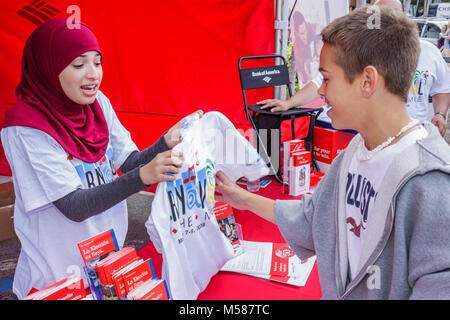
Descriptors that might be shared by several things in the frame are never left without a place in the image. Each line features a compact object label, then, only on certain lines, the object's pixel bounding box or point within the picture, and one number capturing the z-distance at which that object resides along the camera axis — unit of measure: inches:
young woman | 48.9
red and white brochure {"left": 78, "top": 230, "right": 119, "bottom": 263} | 35.2
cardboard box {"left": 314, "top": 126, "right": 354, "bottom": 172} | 94.5
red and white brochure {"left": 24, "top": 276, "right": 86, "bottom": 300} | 31.0
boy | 28.7
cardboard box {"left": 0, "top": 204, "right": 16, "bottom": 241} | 124.9
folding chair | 94.2
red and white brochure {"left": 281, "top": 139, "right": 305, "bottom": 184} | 78.9
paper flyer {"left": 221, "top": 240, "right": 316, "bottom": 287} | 48.9
